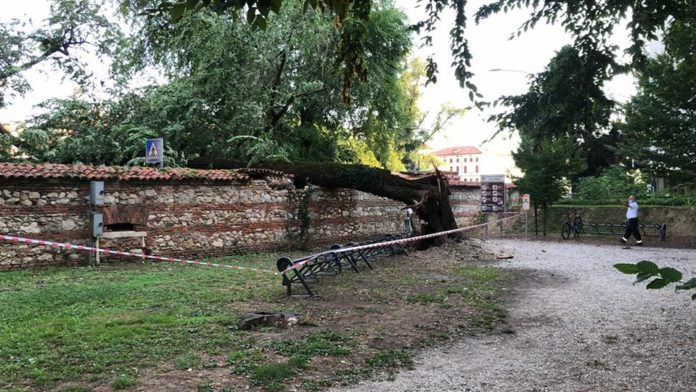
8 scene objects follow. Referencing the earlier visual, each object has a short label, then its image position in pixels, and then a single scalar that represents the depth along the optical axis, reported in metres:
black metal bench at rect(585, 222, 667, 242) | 19.20
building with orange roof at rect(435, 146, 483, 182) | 97.19
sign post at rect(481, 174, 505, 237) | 21.06
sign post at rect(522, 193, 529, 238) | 21.61
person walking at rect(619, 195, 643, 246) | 17.75
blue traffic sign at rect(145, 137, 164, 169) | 12.62
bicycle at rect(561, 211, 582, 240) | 20.88
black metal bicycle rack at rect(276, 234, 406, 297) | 7.98
